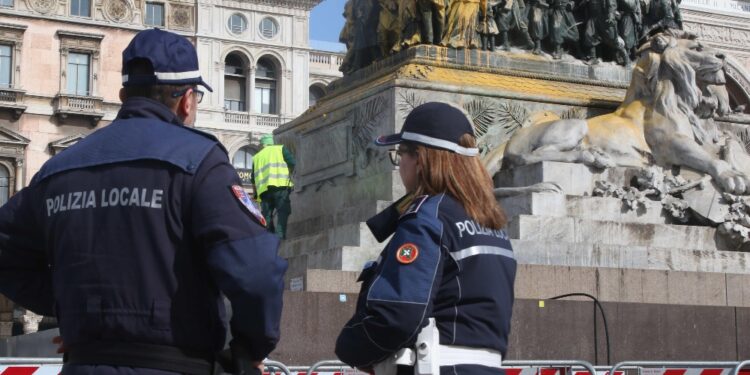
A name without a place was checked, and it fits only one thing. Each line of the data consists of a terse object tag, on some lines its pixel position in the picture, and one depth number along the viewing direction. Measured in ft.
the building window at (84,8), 205.16
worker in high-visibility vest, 52.34
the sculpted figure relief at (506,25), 48.37
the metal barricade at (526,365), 30.50
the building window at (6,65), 200.54
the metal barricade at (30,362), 28.58
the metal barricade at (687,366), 33.60
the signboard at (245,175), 205.26
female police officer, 16.33
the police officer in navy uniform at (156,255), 14.34
